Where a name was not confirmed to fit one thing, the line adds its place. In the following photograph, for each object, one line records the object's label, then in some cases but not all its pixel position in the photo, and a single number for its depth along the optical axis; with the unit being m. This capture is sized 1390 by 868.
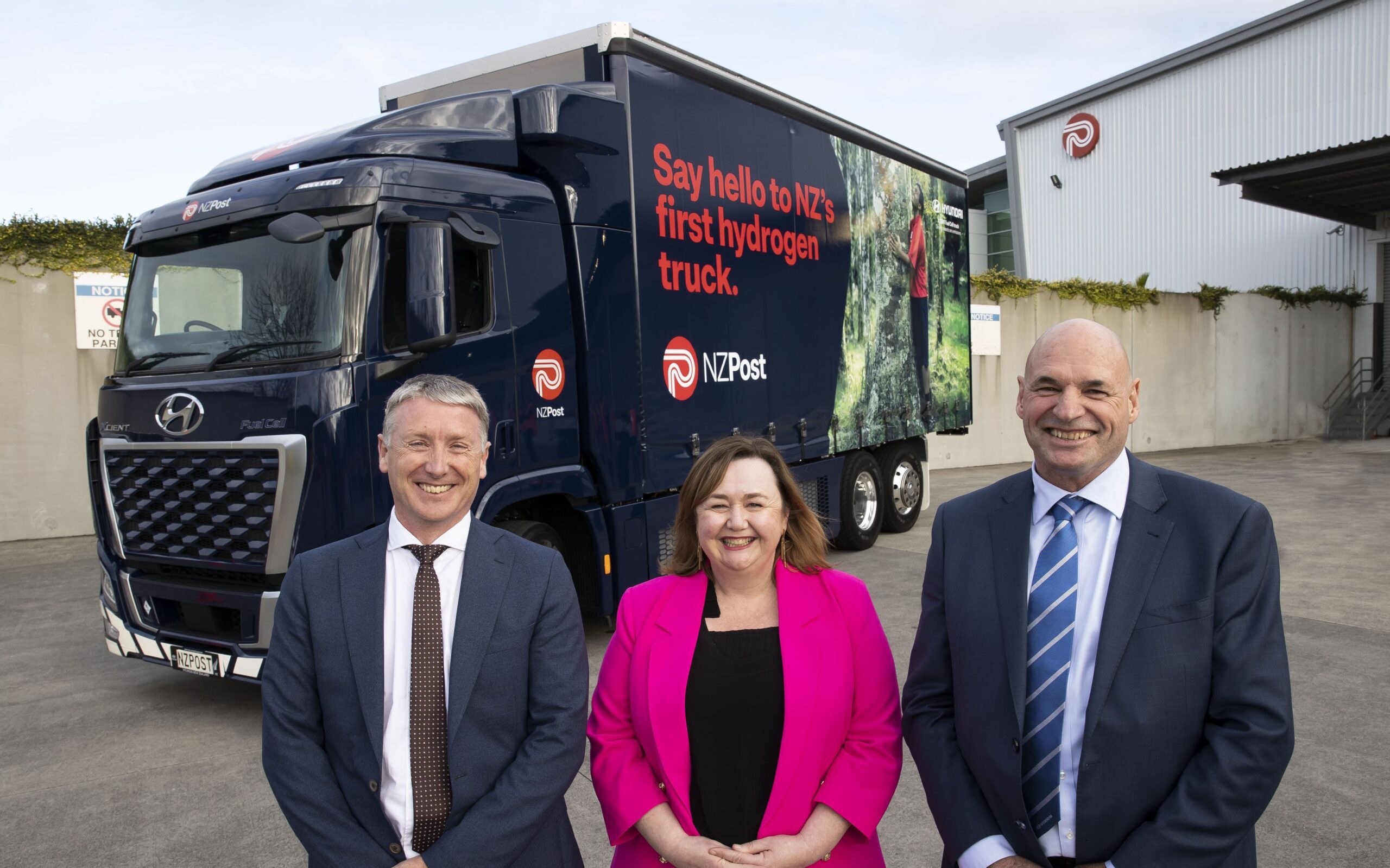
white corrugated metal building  22.05
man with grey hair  1.99
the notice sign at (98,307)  10.69
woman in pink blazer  2.14
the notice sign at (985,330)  17.22
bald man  1.79
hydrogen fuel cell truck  4.51
